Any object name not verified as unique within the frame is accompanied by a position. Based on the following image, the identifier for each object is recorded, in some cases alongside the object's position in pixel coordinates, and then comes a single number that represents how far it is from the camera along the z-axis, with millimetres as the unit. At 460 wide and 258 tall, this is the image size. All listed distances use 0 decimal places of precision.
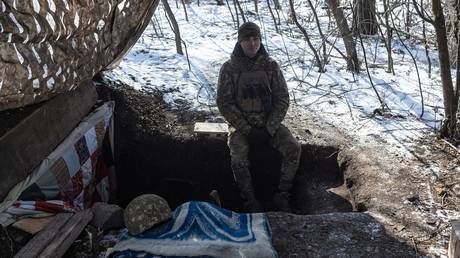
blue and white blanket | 2982
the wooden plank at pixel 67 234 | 3164
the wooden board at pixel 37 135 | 3232
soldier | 4645
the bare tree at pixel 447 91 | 4599
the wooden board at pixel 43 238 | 3111
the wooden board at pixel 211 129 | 5156
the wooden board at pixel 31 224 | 3320
